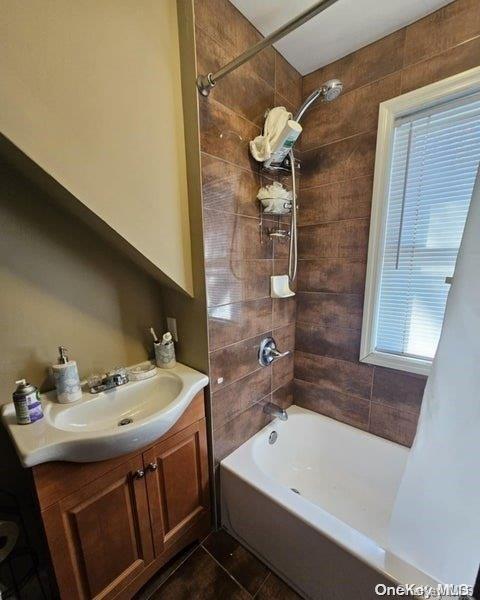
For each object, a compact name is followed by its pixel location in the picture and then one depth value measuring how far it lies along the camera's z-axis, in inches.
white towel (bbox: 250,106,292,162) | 47.8
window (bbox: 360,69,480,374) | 45.7
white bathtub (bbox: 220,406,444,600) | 36.2
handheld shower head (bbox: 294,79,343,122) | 43.9
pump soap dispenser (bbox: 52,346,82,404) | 38.9
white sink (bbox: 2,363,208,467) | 31.0
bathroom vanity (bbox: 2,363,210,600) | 32.1
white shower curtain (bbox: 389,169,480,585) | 28.0
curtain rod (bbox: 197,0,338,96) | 29.1
